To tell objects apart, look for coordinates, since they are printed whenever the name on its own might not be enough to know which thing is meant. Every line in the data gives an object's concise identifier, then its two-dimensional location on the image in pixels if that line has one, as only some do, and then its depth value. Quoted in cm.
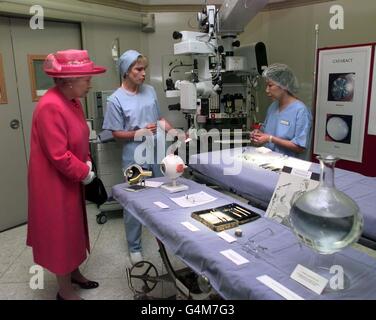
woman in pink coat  180
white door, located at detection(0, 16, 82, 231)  317
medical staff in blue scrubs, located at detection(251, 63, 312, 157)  257
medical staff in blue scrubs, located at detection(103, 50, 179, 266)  244
